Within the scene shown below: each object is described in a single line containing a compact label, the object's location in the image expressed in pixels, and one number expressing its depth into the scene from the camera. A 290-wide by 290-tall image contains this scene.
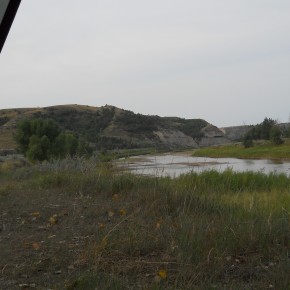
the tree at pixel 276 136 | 48.75
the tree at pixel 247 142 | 50.12
